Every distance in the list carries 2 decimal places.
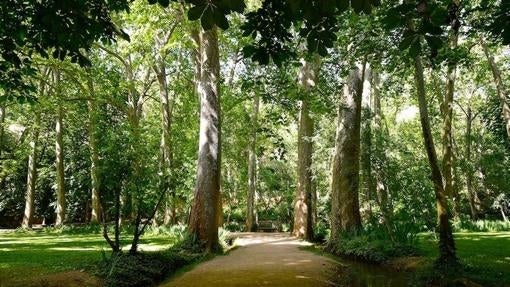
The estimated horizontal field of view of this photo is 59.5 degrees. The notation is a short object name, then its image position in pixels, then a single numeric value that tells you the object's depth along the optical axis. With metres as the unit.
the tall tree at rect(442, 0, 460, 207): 22.20
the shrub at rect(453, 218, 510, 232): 18.08
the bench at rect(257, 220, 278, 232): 33.09
